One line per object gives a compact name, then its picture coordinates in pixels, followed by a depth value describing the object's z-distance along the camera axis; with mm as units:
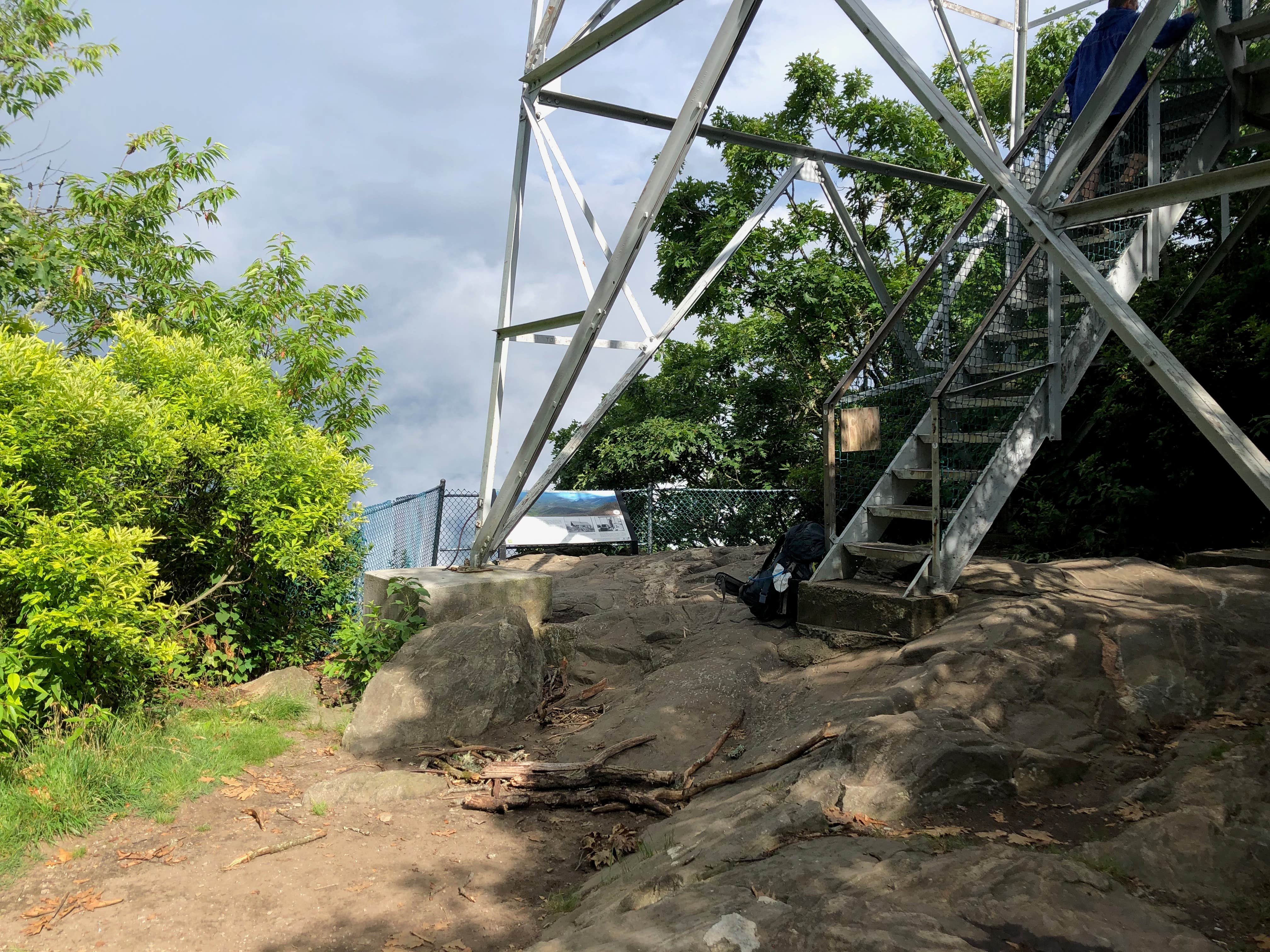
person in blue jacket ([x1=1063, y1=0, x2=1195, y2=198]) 7672
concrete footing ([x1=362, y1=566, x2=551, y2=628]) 7527
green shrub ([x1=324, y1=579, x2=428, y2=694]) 7398
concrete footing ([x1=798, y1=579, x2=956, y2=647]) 6164
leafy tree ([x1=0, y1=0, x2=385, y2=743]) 5539
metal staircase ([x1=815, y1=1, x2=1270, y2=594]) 6262
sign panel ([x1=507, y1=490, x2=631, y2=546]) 14000
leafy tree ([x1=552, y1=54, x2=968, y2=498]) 17203
